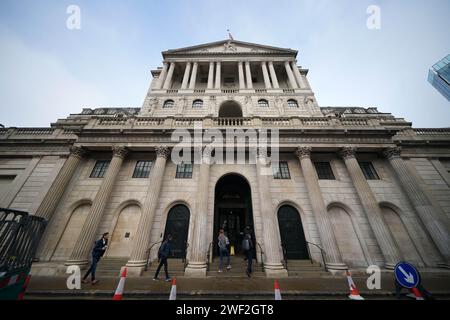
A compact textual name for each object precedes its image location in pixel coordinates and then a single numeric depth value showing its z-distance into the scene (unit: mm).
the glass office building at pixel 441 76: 50812
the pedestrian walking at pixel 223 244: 7829
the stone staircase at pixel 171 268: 7609
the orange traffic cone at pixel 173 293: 3816
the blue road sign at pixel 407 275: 3904
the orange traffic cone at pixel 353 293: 4834
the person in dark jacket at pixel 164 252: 6869
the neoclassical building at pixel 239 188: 8734
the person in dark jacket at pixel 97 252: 6410
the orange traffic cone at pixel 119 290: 3808
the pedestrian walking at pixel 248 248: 7449
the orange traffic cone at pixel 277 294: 3432
